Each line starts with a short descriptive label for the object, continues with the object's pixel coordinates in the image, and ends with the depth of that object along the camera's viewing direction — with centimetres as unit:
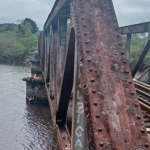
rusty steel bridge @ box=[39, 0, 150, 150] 184
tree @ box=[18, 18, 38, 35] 8388
